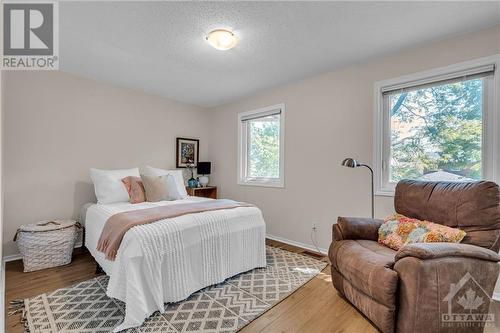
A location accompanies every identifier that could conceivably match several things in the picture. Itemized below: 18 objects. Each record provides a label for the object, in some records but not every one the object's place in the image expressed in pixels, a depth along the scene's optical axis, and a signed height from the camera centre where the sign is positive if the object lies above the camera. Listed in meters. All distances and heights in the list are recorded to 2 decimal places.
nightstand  4.08 -0.46
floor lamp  2.33 +0.03
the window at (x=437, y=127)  2.11 +0.39
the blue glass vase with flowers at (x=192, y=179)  4.26 -0.24
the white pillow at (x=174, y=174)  3.39 -0.13
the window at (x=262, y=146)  3.64 +0.32
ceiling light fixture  2.09 +1.13
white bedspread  1.74 -0.76
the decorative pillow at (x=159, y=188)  2.98 -0.29
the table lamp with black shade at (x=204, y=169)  4.42 -0.06
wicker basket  2.48 -0.83
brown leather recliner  1.39 -0.67
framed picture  4.24 +0.25
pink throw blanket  1.85 -0.44
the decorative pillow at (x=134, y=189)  2.94 -0.29
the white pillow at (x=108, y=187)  2.90 -0.26
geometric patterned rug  1.67 -1.12
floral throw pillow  1.72 -0.51
